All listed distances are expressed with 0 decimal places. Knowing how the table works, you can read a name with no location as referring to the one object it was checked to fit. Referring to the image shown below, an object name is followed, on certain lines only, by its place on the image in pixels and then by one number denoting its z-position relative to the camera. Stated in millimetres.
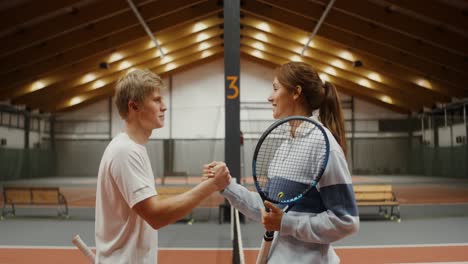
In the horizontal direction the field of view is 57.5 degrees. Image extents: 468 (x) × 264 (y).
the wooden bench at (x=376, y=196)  9562
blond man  1765
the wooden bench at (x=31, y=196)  9797
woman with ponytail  1687
